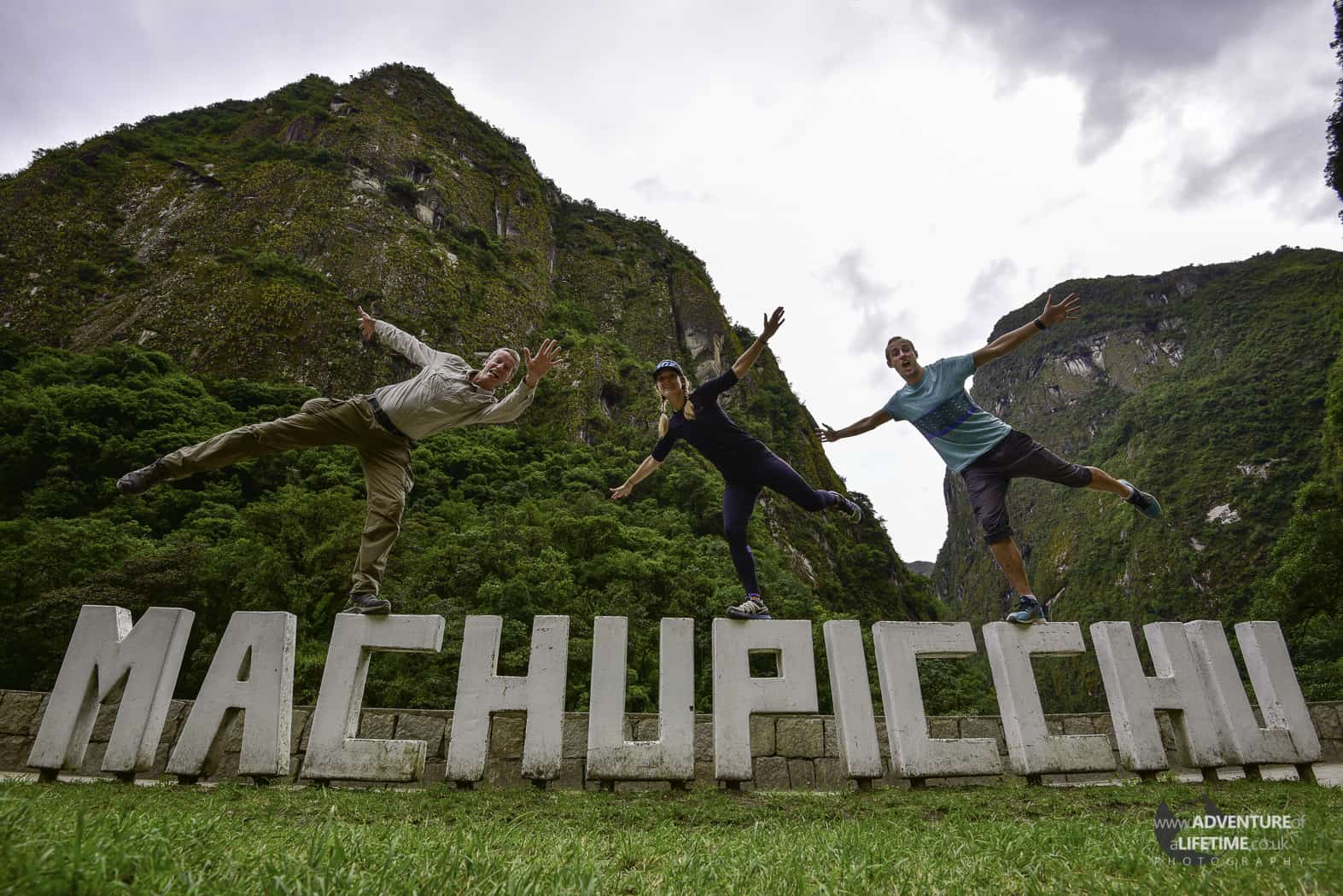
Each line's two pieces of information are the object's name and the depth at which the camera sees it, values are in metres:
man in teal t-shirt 5.43
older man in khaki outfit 4.84
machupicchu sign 4.62
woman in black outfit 5.46
